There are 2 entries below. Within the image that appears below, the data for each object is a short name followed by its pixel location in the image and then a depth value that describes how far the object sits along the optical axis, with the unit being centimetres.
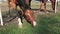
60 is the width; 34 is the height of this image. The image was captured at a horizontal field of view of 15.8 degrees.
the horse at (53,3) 689
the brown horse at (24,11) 437
